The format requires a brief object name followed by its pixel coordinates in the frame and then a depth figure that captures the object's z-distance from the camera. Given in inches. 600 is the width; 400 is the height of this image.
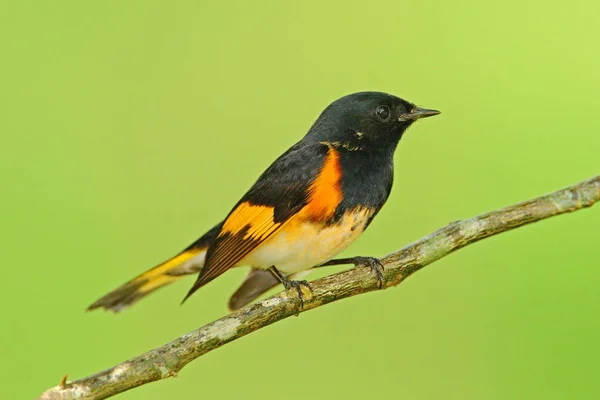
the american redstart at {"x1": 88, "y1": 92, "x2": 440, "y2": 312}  249.6
